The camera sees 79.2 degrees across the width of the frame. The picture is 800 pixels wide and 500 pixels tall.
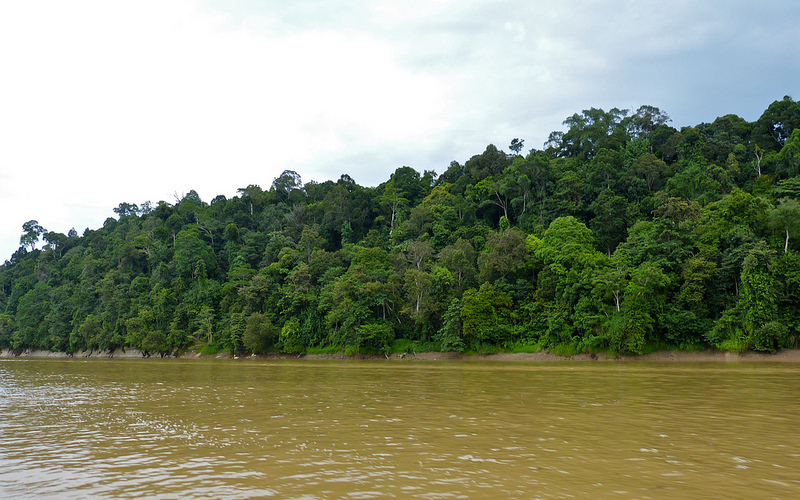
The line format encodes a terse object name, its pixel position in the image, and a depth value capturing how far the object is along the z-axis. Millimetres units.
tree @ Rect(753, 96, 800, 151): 67812
